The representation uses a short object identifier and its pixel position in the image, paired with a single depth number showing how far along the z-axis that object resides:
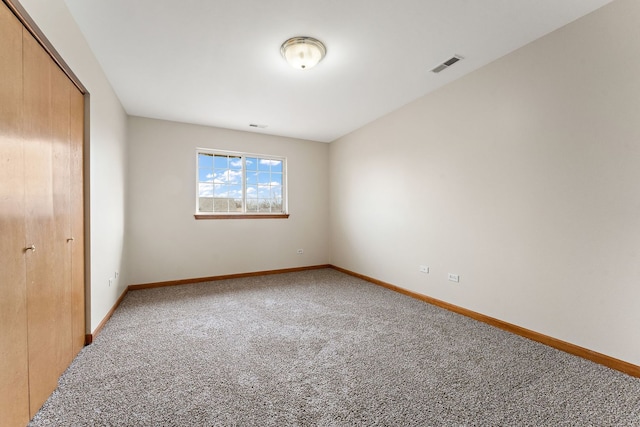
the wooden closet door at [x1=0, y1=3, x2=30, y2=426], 1.23
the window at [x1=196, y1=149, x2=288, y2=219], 4.58
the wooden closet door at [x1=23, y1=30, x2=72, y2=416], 1.46
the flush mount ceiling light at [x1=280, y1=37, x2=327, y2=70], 2.33
